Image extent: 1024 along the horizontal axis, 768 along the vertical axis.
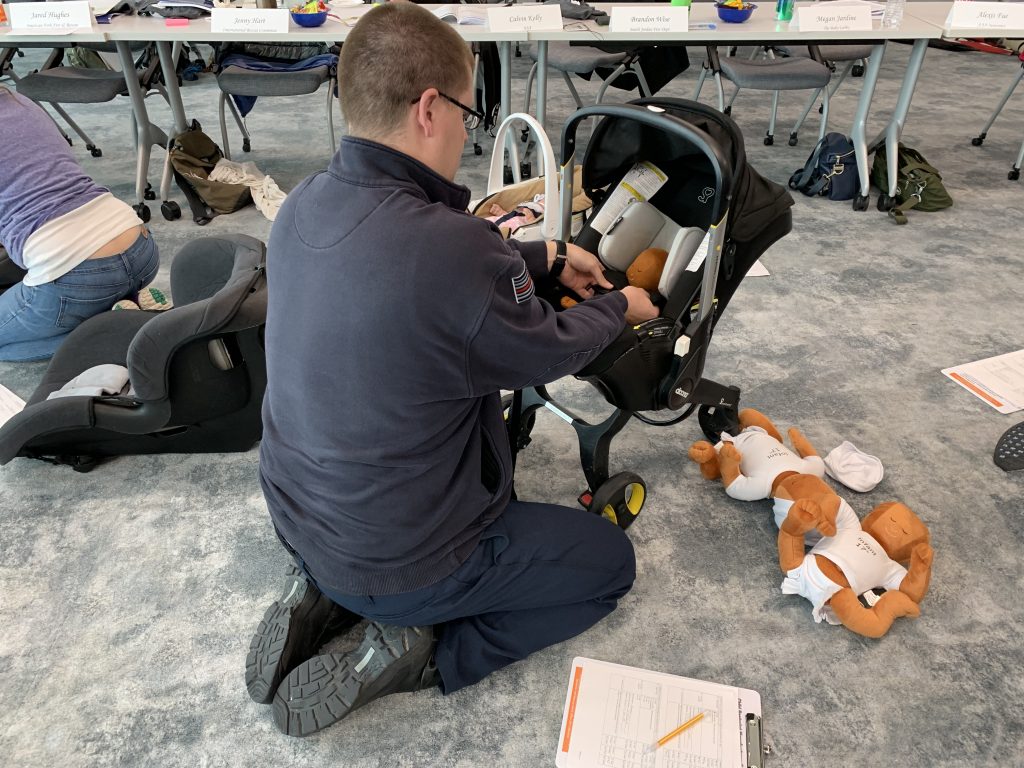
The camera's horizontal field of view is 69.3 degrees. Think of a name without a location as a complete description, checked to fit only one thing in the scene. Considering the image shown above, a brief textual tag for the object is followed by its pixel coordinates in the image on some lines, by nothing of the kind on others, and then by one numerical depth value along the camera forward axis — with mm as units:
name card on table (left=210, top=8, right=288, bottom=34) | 3395
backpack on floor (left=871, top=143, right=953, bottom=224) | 3662
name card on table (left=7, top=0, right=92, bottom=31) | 3395
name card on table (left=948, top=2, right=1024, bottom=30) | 3309
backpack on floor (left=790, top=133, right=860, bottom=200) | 3770
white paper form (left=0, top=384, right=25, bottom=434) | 2320
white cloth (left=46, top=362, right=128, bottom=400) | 2098
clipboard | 1429
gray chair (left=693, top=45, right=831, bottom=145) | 3691
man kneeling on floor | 1124
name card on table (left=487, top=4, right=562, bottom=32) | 3385
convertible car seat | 1885
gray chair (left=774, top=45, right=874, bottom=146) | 4078
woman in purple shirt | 2320
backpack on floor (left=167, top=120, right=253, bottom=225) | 3609
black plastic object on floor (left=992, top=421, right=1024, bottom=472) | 2086
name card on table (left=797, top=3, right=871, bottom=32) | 3365
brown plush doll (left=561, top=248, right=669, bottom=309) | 1883
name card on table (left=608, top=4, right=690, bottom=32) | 3354
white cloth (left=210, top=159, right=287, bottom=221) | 3662
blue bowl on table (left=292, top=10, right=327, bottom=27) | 3406
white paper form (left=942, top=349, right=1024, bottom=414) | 2383
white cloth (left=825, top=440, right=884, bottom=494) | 2033
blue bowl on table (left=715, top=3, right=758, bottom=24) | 3457
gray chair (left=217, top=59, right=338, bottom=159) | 3598
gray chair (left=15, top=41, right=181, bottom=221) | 3629
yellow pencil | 1447
